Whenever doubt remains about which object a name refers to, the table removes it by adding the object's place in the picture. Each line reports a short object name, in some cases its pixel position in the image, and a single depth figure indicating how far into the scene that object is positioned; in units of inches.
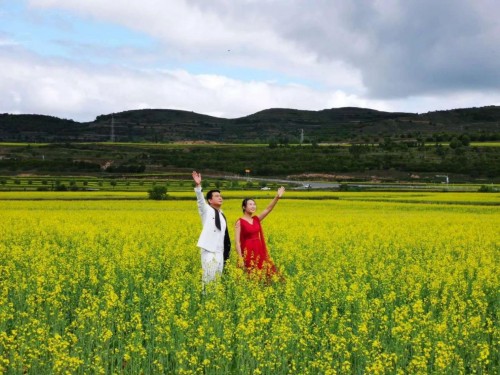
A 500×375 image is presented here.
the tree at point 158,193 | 1588.3
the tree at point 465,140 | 4254.4
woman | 423.5
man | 415.2
